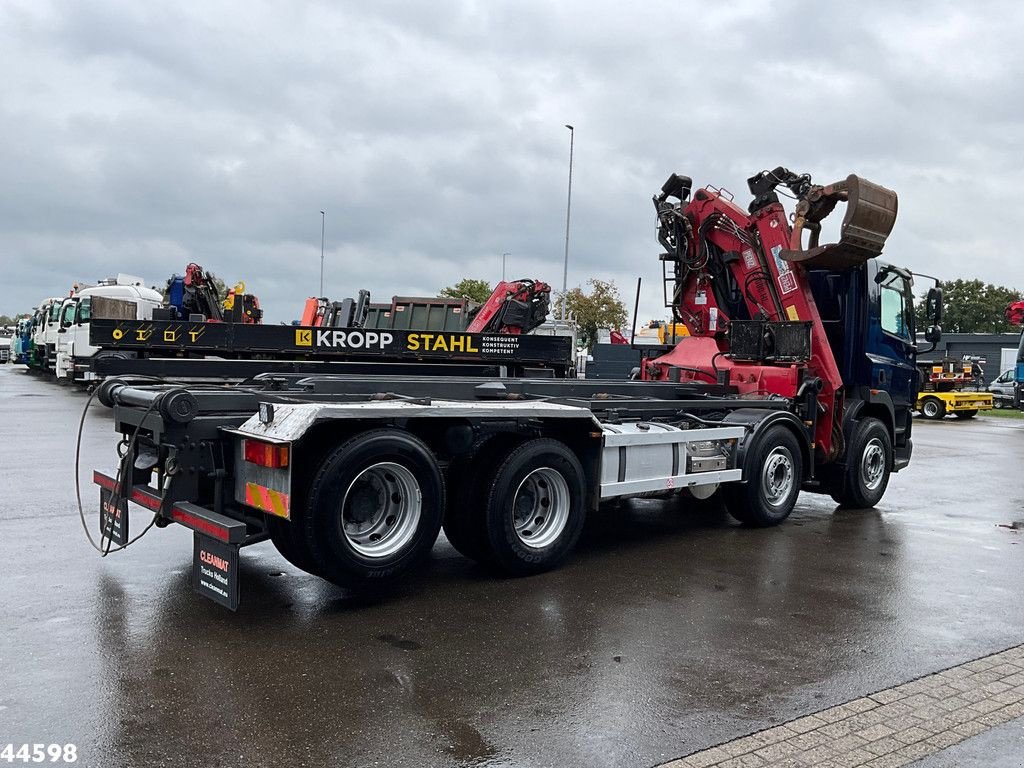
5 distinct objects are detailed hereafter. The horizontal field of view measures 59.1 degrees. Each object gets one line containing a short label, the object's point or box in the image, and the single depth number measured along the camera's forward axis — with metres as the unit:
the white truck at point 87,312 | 25.25
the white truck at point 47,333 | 31.75
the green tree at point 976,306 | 86.81
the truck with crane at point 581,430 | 5.41
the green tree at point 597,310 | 58.72
